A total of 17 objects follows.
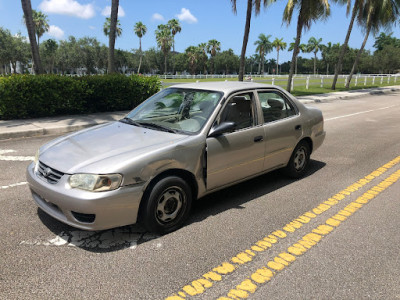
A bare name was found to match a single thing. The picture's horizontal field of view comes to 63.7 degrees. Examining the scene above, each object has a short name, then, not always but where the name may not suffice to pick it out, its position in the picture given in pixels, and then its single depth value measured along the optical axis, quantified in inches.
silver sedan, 115.8
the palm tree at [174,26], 2669.8
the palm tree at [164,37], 2659.9
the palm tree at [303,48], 3800.2
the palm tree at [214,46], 3097.9
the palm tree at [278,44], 3655.3
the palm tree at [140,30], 2659.9
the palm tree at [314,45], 3895.2
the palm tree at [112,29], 527.8
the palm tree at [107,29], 2576.3
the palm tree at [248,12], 677.9
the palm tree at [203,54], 3183.1
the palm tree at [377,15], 1045.8
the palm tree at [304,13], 750.5
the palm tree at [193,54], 3196.4
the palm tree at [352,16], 1008.2
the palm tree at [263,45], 3792.8
